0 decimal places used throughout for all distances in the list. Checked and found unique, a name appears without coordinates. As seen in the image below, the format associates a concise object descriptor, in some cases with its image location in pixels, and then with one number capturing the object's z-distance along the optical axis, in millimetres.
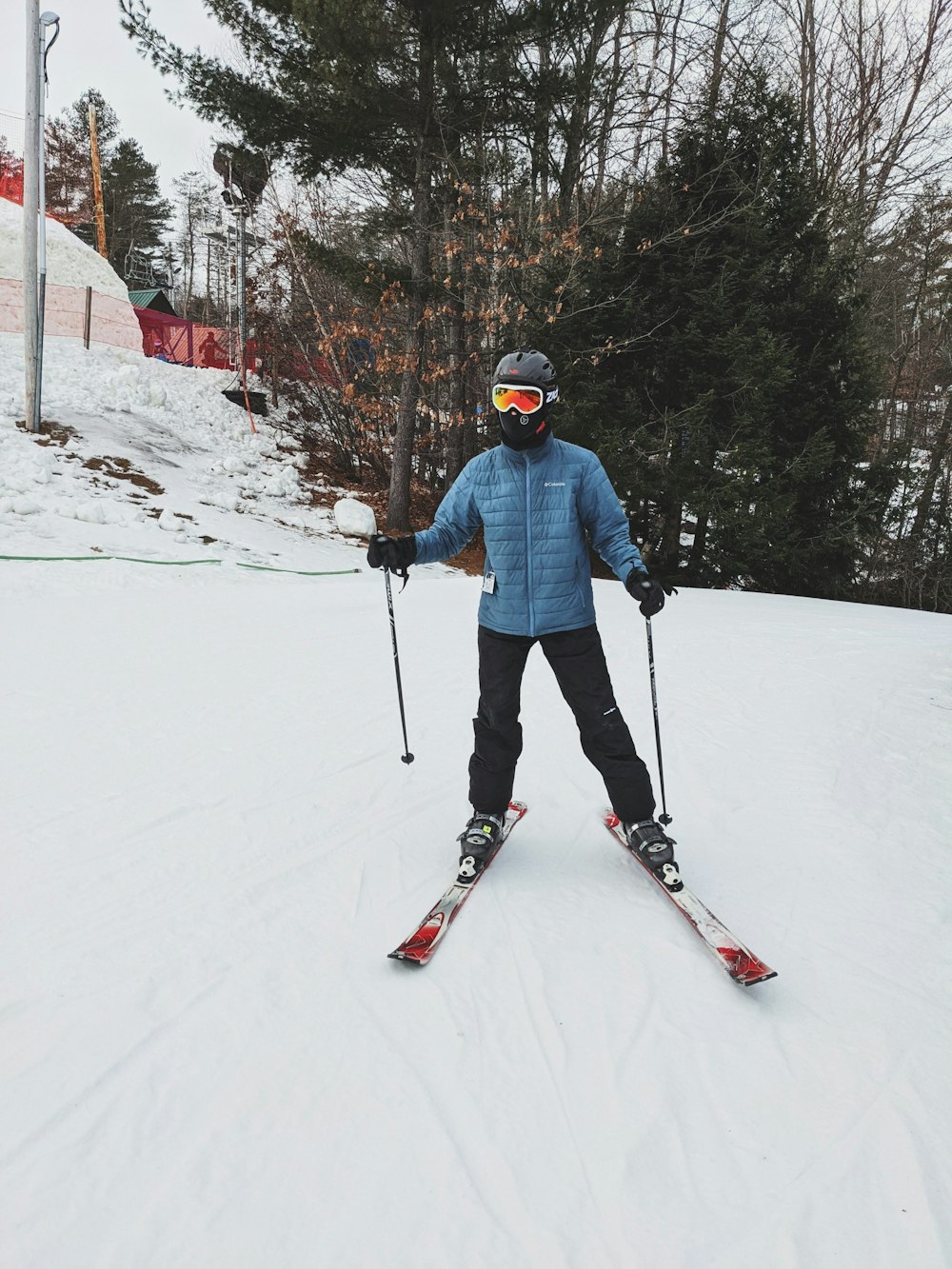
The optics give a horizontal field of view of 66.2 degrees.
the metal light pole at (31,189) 9086
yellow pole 27953
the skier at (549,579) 2508
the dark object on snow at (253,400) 16078
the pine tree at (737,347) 9156
